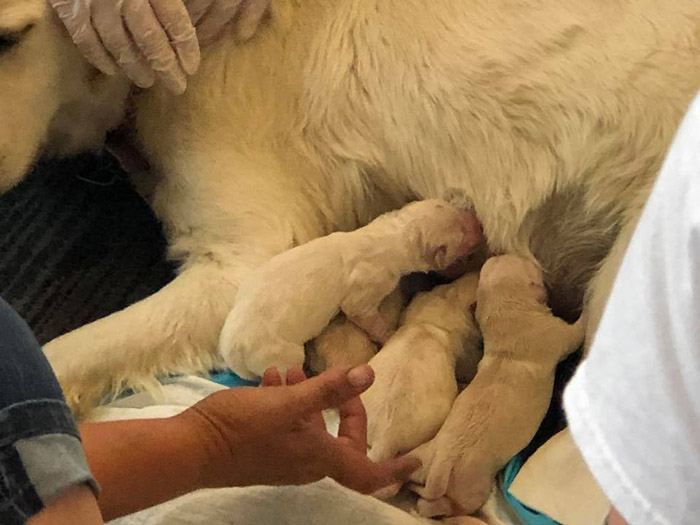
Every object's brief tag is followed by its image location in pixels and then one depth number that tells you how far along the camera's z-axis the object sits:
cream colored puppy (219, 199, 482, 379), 1.18
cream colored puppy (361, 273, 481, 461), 1.13
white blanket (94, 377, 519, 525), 1.04
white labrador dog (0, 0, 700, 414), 1.27
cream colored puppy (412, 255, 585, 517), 1.10
